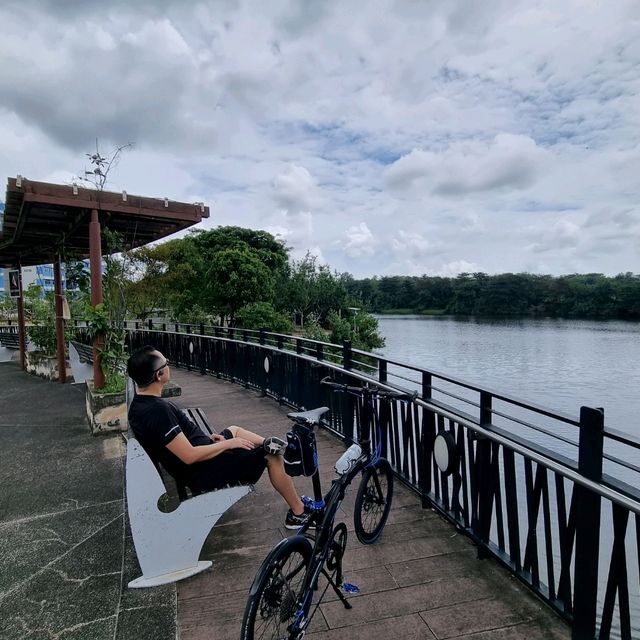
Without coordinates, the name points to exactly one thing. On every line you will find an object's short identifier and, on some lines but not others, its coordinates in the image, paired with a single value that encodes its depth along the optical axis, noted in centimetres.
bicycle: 166
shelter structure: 496
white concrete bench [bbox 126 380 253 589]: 222
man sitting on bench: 225
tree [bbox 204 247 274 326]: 2422
